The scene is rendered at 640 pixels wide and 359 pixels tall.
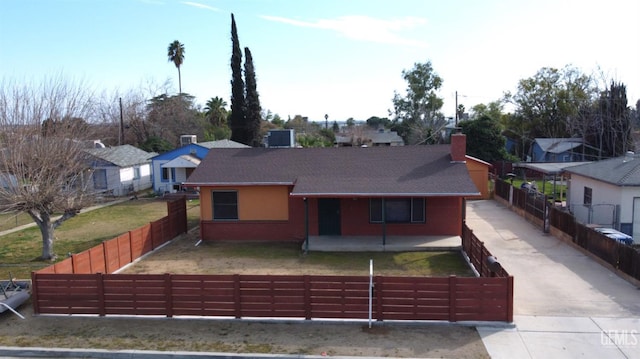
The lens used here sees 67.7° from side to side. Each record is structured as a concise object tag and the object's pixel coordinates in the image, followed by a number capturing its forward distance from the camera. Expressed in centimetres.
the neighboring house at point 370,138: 6994
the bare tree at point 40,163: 1692
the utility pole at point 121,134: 5316
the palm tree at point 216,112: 7212
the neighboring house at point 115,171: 3769
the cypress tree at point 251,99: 5150
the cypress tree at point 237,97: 5156
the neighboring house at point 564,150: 4897
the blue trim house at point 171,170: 3734
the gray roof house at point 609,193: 1984
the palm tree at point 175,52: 7488
